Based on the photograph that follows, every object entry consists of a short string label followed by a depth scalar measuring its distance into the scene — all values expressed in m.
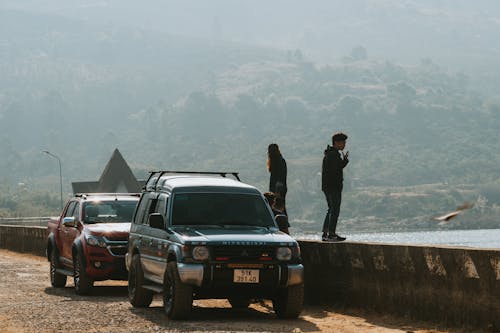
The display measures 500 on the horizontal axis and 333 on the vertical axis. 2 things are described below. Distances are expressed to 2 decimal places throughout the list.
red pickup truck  18.02
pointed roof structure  74.81
